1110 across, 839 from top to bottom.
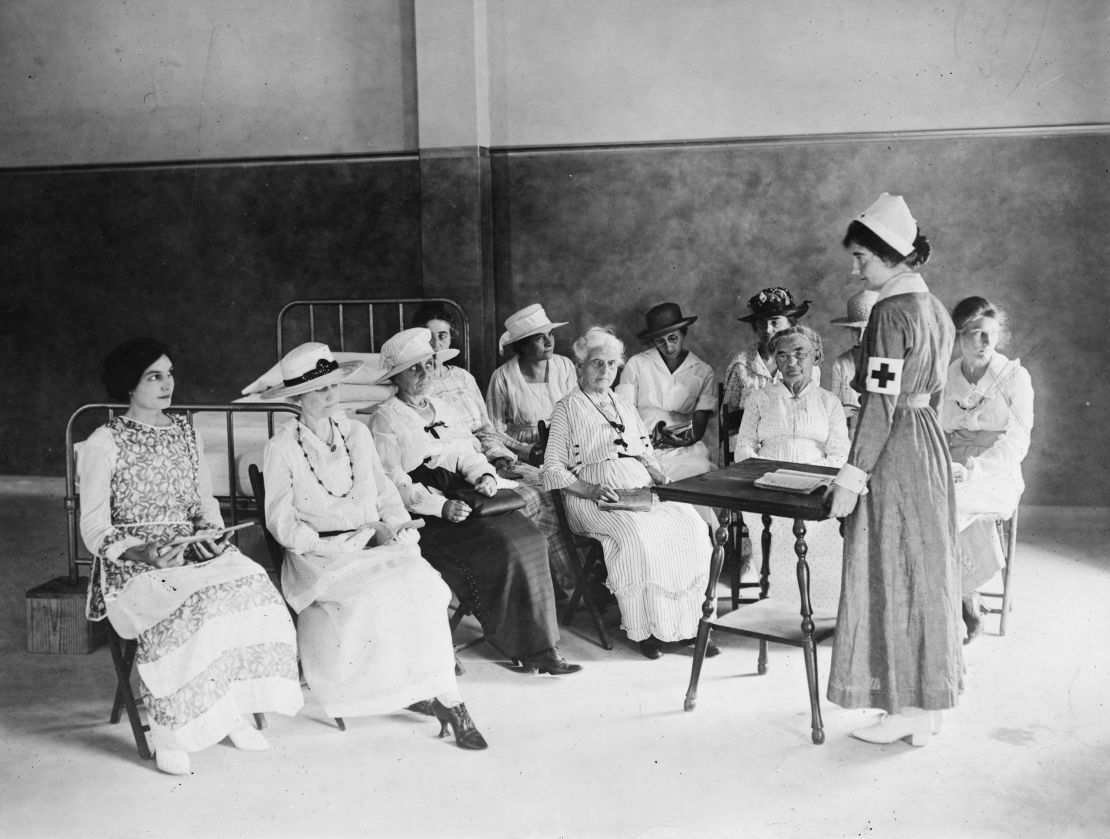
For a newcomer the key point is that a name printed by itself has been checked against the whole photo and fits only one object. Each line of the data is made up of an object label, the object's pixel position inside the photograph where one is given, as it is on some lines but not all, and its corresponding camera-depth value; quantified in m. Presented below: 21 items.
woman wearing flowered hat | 6.44
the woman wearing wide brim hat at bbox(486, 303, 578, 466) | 6.77
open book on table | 4.07
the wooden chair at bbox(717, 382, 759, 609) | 5.45
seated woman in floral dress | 3.86
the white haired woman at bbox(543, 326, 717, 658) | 5.00
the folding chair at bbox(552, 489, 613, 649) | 5.29
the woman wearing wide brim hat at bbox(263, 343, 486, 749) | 4.14
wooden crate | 5.12
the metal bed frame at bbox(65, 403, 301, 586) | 4.99
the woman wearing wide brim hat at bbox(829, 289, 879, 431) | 6.52
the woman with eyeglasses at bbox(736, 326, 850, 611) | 5.57
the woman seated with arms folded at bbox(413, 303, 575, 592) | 5.74
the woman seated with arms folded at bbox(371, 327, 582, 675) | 4.79
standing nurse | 3.81
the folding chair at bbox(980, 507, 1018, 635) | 5.29
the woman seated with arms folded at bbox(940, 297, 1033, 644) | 5.20
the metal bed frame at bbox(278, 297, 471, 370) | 8.04
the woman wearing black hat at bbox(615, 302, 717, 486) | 6.87
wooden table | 3.95
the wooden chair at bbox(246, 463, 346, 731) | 4.33
